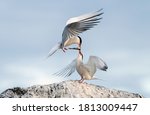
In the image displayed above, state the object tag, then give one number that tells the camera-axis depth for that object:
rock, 10.27
